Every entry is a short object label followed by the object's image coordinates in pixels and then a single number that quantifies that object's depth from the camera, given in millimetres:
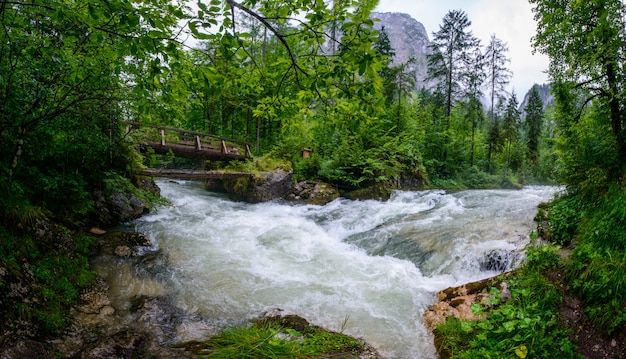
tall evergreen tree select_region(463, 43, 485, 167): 25531
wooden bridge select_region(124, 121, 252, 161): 13039
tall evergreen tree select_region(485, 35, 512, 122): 27062
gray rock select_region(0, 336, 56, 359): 2744
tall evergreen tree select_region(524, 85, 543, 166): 34438
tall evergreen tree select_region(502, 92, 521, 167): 32781
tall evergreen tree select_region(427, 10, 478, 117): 24750
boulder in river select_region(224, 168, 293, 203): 13875
